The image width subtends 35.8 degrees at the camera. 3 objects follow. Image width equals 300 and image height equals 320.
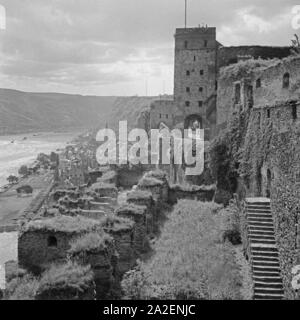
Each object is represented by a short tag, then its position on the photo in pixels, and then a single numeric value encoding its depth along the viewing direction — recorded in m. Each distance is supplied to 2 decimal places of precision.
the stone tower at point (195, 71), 42.03
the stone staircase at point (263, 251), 12.19
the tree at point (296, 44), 30.03
